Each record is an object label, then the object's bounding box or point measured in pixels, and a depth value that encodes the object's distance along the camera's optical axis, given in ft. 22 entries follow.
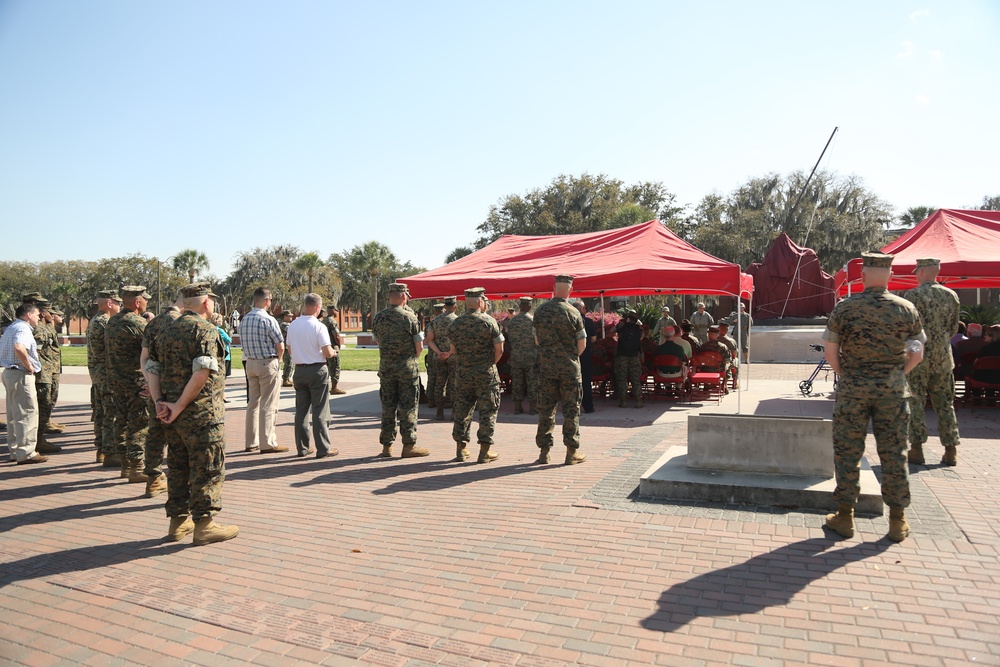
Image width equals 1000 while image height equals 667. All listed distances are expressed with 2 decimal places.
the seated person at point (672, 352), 39.01
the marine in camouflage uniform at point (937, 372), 22.91
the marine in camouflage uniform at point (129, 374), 22.89
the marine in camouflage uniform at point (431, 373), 37.37
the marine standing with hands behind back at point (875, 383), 15.60
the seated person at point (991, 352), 34.30
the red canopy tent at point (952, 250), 33.86
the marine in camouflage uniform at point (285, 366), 52.31
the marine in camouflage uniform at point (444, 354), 30.63
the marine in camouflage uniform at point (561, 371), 24.26
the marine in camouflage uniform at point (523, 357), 36.35
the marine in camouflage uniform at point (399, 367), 25.40
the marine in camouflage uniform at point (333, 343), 46.60
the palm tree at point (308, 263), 195.72
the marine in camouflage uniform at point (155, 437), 16.96
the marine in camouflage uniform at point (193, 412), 16.05
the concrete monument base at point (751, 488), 17.99
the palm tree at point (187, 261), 210.79
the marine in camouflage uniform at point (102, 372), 24.93
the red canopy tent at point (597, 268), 36.88
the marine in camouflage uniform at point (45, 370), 29.13
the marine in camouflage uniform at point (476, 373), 24.94
